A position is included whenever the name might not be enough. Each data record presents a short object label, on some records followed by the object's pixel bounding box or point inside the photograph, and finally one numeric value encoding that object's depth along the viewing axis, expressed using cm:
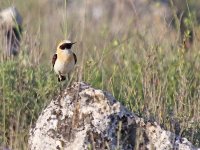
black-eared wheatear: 1071
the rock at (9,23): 1524
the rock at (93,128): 958
